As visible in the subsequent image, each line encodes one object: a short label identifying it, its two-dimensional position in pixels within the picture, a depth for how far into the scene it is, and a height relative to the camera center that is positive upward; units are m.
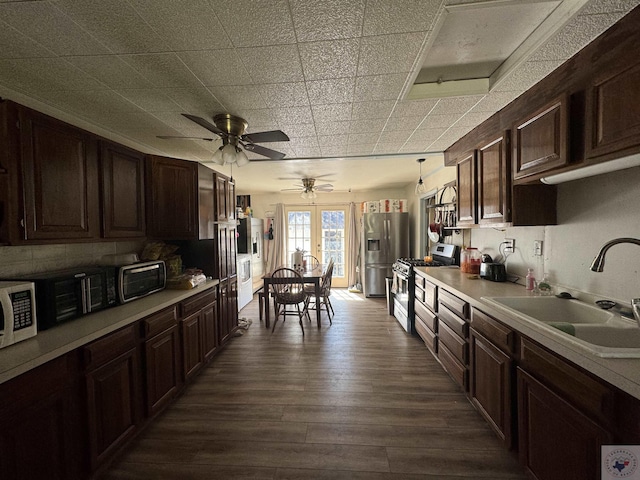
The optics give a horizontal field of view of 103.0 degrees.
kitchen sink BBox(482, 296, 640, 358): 1.04 -0.50
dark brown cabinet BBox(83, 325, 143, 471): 1.34 -0.91
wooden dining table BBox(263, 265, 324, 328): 3.52 -0.70
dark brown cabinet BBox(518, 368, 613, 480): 0.96 -0.89
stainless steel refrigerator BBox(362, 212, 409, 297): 5.11 -0.24
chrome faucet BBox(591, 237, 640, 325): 1.17 -0.16
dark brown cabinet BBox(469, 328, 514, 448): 1.44 -0.97
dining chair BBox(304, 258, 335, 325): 3.77 -0.88
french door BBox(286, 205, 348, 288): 6.13 -0.03
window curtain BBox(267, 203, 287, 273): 6.11 -0.14
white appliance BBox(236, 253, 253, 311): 4.36 -0.84
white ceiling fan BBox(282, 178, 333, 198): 4.31 +0.79
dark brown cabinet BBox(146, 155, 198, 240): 2.32 +0.32
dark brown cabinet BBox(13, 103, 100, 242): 1.37 +0.34
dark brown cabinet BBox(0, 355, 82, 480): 1.02 -0.83
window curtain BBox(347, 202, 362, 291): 5.88 -0.41
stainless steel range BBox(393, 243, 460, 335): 3.23 -0.60
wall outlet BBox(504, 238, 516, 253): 2.31 -0.13
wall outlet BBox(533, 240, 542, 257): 2.01 -0.14
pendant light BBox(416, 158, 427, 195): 3.51 +0.75
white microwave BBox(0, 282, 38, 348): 1.16 -0.36
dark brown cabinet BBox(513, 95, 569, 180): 1.39 +0.56
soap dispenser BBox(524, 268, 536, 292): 1.98 -0.40
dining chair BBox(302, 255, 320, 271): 4.46 -0.61
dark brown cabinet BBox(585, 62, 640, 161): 1.06 +0.52
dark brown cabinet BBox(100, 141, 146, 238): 1.87 +0.35
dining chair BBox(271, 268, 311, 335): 3.47 -0.85
